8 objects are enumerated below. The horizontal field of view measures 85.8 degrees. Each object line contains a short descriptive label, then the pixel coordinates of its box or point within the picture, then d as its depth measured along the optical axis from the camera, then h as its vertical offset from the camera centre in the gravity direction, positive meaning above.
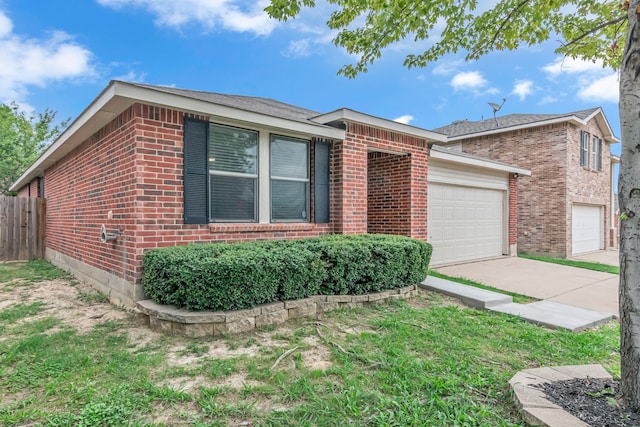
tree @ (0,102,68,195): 20.69 +4.81
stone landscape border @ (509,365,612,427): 2.14 -1.33
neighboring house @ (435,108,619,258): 12.62 +1.57
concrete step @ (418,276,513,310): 5.44 -1.41
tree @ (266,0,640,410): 5.04 +2.90
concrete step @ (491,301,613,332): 4.64 -1.53
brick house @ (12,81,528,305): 4.61 +0.58
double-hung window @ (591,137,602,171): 14.77 +2.47
